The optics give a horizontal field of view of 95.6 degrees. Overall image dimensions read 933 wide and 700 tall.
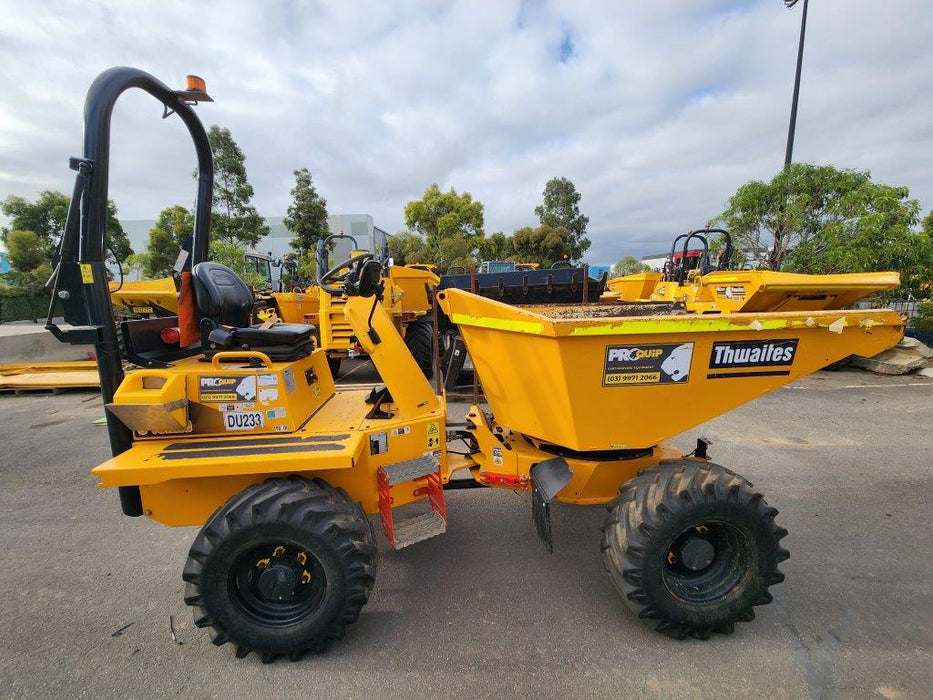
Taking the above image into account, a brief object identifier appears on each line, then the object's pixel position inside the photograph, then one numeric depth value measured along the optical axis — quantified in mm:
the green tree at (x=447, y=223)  29094
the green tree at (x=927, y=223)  13395
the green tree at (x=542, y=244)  32156
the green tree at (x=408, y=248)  28891
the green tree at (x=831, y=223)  8555
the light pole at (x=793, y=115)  11297
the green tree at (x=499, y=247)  33000
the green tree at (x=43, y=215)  24172
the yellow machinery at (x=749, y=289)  5176
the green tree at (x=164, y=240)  21969
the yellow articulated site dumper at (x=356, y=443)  2066
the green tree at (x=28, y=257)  22781
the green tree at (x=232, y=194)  22031
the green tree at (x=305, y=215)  27562
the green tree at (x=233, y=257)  16625
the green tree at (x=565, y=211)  36750
